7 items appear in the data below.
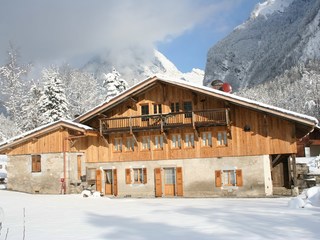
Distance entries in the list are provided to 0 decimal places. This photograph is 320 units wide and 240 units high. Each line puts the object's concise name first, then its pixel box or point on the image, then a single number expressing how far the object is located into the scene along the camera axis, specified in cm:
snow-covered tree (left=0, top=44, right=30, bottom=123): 4284
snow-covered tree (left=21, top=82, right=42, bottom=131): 4872
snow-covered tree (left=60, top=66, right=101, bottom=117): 5784
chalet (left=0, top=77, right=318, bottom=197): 2552
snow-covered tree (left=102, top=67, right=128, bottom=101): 5322
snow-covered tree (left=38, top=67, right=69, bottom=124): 4650
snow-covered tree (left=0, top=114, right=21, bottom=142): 4682
